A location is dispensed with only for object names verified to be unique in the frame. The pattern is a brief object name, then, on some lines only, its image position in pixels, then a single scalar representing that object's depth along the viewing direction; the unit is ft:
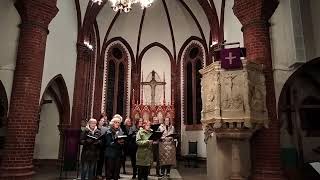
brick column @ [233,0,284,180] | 21.65
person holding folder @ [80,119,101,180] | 20.34
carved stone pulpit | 19.21
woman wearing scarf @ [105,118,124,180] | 21.38
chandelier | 25.09
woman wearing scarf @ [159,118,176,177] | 25.36
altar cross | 49.77
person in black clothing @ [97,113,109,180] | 23.53
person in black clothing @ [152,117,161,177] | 26.55
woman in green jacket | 21.47
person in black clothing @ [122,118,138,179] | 24.79
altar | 46.57
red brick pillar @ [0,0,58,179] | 21.71
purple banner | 19.86
